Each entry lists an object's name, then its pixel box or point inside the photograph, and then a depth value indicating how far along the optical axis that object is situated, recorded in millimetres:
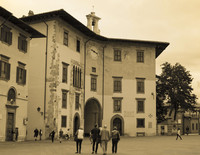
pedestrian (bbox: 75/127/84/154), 18047
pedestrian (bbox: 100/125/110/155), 17888
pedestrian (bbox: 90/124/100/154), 18422
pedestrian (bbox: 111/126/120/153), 18594
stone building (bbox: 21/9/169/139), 33656
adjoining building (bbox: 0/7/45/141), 26094
